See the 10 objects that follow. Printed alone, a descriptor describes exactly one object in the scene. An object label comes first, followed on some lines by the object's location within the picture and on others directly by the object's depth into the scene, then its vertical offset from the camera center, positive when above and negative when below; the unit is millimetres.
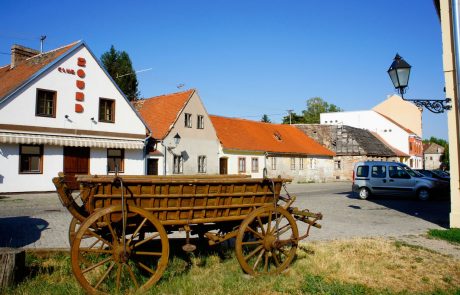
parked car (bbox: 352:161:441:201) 18750 -949
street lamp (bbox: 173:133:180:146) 25362 +1559
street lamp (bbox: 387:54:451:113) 8656 +1948
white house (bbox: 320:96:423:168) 50438 +4940
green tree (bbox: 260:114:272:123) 76531 +8961
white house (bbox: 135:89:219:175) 25703 +1911
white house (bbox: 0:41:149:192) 18875 +2221
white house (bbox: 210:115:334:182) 30828 +967
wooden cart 4668 -722
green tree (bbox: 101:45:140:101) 49250 +12642
